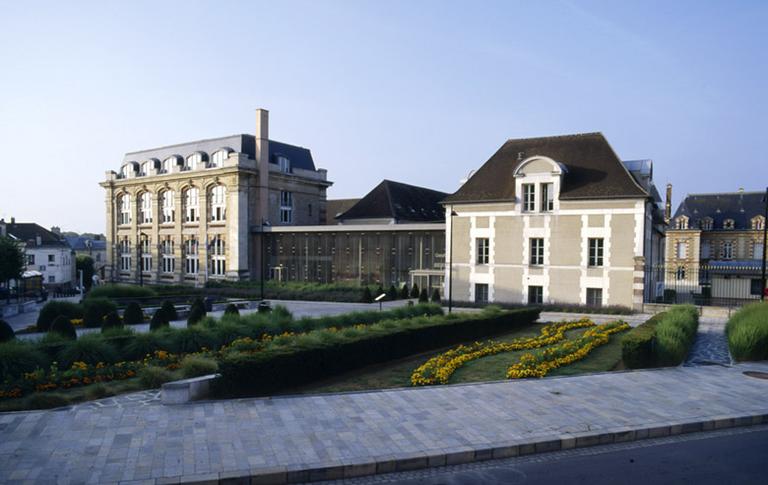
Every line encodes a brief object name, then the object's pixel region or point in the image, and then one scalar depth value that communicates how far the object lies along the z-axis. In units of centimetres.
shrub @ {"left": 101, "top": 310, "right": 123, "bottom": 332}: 2029
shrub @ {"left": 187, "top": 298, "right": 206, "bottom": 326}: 2069
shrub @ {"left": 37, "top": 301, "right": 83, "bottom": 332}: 2252
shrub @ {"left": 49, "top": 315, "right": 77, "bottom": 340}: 1729
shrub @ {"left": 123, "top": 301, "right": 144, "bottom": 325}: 2463
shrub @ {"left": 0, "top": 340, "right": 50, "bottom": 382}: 1166
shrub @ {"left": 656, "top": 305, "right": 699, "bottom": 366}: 1455
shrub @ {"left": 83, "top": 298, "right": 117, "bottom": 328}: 2420
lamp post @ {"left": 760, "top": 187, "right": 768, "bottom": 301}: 2394
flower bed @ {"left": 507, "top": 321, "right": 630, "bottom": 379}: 1300
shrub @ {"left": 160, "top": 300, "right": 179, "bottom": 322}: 2297
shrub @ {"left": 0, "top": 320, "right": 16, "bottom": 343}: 1653
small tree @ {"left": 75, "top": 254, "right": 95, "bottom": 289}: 8688
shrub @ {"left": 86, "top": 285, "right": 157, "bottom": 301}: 3159
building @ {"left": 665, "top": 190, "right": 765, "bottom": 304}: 6225
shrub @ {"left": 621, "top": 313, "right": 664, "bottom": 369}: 1406
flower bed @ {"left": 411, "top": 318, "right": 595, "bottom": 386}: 1255
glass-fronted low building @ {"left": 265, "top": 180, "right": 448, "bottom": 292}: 3862
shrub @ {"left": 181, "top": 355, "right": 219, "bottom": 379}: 1170
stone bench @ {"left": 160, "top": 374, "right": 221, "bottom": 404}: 1025
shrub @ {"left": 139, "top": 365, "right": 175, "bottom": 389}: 1163
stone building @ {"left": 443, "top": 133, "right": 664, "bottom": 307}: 2919
